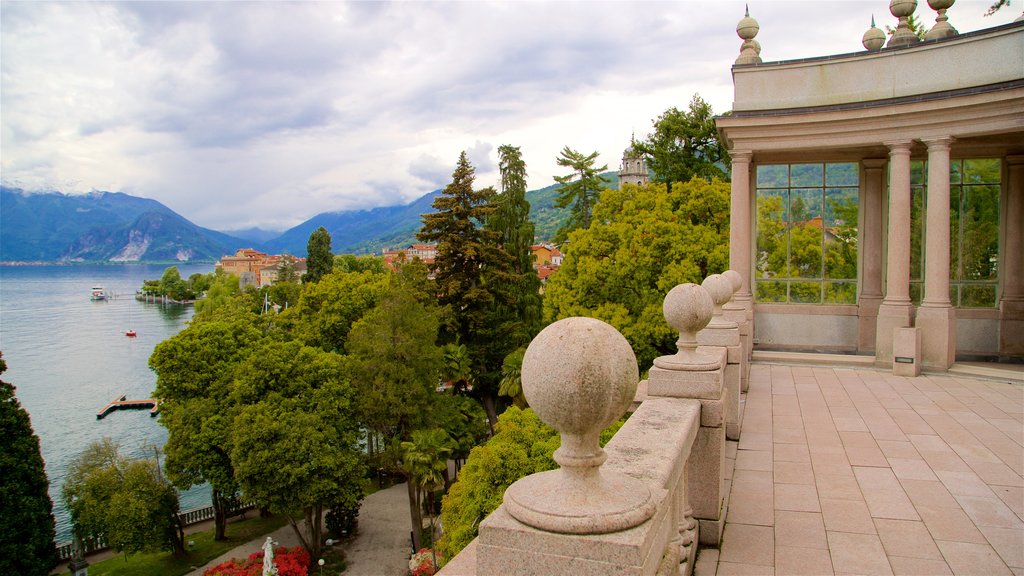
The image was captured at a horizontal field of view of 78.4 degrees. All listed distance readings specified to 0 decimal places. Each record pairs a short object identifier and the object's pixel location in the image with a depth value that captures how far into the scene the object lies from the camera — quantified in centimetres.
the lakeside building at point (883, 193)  1441
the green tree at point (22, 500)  2164
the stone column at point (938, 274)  1443
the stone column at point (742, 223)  1641
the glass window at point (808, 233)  1792
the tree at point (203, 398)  2545
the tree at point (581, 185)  4888
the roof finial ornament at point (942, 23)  1466
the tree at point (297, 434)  2334
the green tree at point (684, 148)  4072
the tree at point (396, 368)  2719
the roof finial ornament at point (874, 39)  1638
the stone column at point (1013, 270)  1587
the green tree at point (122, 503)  2603
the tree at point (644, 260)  2620
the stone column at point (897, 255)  1495
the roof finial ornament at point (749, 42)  1669
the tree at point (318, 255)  7012
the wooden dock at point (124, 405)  5303
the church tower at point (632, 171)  8031
